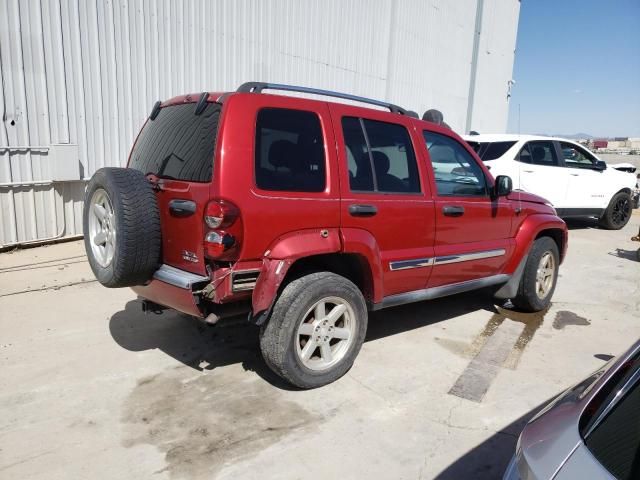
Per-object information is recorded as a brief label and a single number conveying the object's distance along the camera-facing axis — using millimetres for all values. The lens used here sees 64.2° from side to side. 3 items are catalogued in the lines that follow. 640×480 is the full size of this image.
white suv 8805
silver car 1430
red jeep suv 3088
